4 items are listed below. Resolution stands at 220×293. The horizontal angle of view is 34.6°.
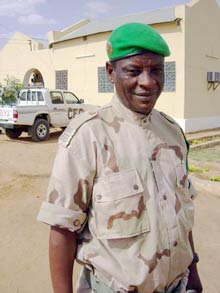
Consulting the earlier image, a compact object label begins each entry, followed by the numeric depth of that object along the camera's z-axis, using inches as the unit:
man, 46.3
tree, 547.8
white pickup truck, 397.1
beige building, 474.0
